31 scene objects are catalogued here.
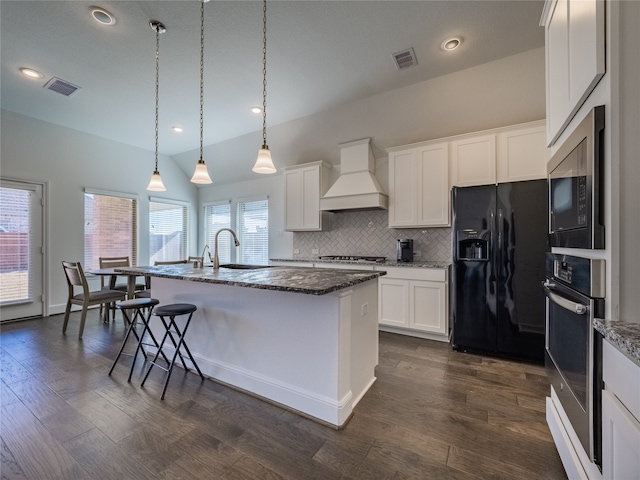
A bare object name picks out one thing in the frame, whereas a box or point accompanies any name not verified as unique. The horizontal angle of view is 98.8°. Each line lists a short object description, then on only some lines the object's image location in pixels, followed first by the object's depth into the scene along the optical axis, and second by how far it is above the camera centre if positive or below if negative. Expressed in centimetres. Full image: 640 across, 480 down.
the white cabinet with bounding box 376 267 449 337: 322 -73
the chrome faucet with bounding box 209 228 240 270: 271 -22
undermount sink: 316 -31
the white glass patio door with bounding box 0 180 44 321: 392 -15
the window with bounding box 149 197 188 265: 568 +22
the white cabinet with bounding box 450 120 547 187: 304 +99
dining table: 349 -58
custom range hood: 389 +82
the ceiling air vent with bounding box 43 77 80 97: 322 +186
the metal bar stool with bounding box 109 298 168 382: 231 -56
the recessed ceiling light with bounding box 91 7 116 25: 222 +187
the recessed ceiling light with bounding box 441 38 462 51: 249 +181
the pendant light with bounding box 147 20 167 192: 236 +184
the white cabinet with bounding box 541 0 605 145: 100 +82
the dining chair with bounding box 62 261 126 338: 350 -74
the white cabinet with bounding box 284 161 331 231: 450 +78
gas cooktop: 412 -29
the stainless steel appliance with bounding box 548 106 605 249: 99 +23
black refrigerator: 262 -28
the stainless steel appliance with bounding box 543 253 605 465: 102 -44
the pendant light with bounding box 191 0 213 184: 265 +66
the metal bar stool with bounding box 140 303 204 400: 213 -57
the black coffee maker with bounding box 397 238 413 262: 382 -14
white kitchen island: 177 -71
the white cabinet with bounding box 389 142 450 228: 351 +72
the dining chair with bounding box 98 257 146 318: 413 -42
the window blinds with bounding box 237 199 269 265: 565 +19
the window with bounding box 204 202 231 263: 617 +35
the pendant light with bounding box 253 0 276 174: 238 +69
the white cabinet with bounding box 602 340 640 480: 75 -53
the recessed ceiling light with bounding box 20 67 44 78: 300 +186
